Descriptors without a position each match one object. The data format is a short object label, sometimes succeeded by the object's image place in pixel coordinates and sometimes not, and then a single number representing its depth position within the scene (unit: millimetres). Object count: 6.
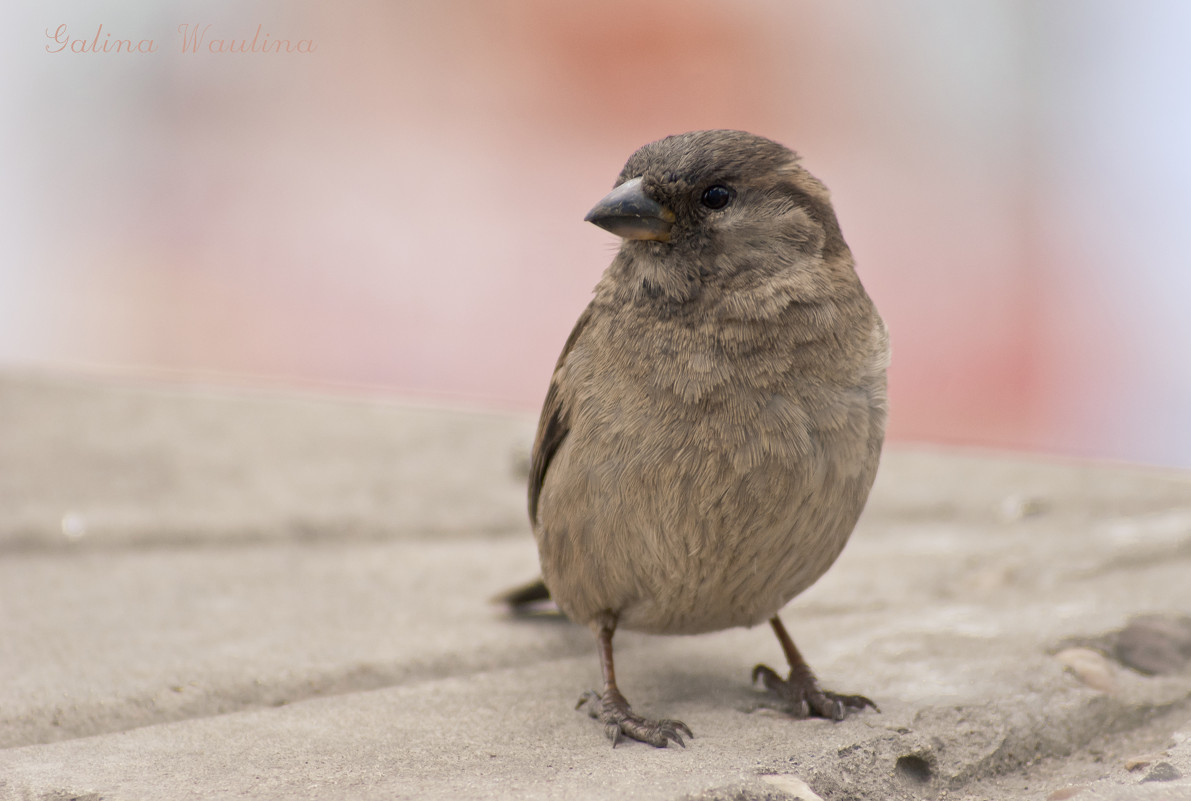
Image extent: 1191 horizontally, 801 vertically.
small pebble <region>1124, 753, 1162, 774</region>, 4602
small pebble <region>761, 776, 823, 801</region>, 4066
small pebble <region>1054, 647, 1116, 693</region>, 5359
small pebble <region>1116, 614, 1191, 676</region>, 5625
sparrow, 4605
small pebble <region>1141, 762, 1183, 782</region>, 4395
